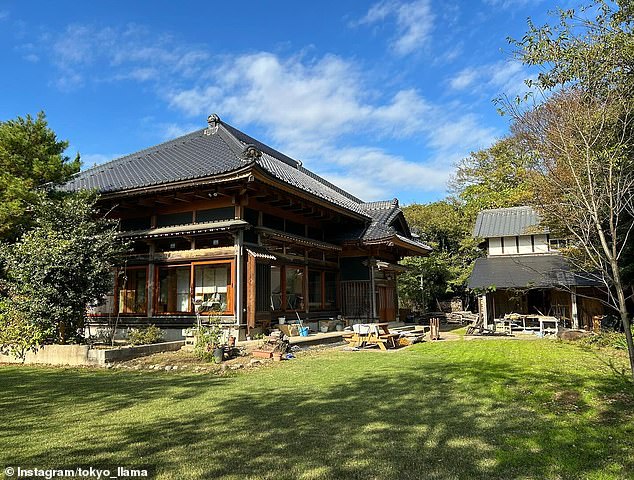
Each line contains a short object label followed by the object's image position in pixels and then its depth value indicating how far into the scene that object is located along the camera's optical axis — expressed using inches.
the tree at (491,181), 1044.5
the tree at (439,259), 1059.9
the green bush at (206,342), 356.5
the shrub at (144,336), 413.7
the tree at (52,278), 360.5
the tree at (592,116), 225.0
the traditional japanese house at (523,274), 700.7
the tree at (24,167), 408.5
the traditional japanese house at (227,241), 472.1
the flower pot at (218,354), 350.6
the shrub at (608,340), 422.6
